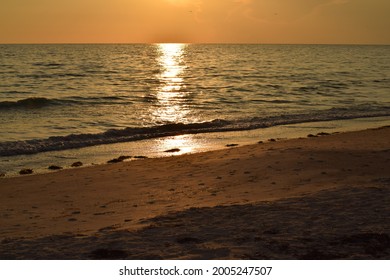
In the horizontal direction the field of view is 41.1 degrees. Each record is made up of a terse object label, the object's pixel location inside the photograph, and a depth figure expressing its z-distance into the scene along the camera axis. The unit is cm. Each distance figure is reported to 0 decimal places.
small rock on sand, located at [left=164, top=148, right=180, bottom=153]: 1672
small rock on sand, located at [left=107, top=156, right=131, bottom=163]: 1502
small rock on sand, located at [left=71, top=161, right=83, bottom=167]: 1452
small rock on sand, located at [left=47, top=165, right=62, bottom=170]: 1414
